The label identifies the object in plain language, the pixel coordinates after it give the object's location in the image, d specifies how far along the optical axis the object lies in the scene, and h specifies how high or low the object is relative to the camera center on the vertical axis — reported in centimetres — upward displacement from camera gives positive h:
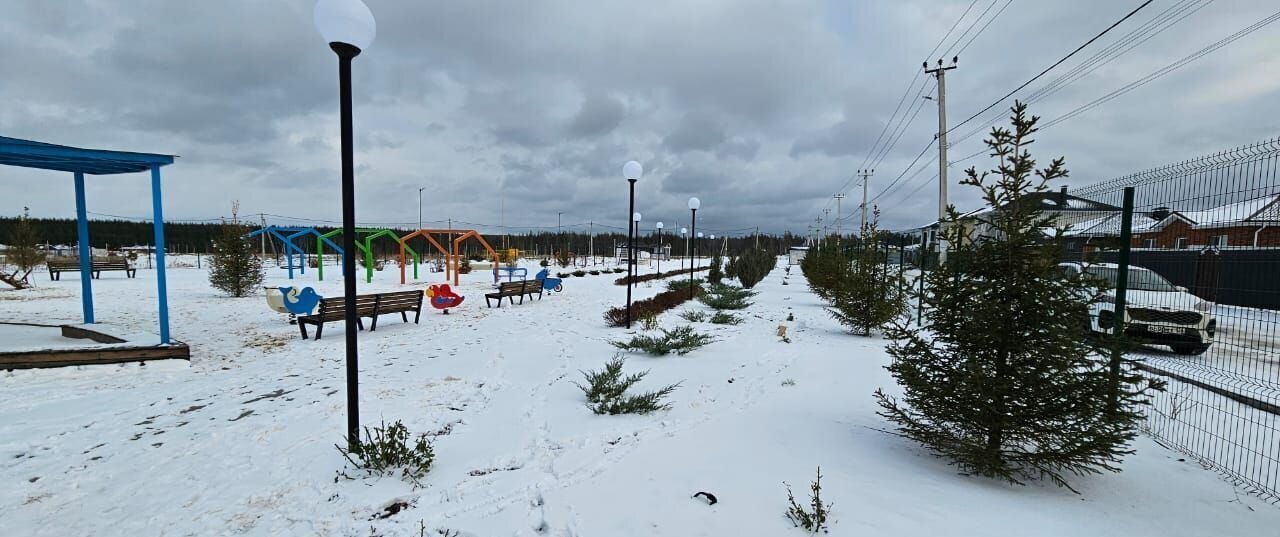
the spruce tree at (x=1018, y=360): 278 -67
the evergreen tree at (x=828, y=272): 1014 -59
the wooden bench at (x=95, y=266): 1884 -114
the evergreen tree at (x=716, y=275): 1967 -126
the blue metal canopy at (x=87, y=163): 548 +100
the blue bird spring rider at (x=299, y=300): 903 -112
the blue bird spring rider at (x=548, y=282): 1489 -120
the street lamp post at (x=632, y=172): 898 +137
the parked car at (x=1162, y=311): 412 -55
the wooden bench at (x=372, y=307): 796 -122
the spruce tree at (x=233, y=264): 1402 -71
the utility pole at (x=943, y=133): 1534 +372
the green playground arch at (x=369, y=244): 2048 -12
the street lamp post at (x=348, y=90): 295 +99
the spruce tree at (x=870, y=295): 828 -83
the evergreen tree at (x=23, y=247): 1703 -37
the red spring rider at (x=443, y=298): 1100 -130
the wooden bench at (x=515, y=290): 1246 -127
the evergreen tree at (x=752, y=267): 1791 -99
